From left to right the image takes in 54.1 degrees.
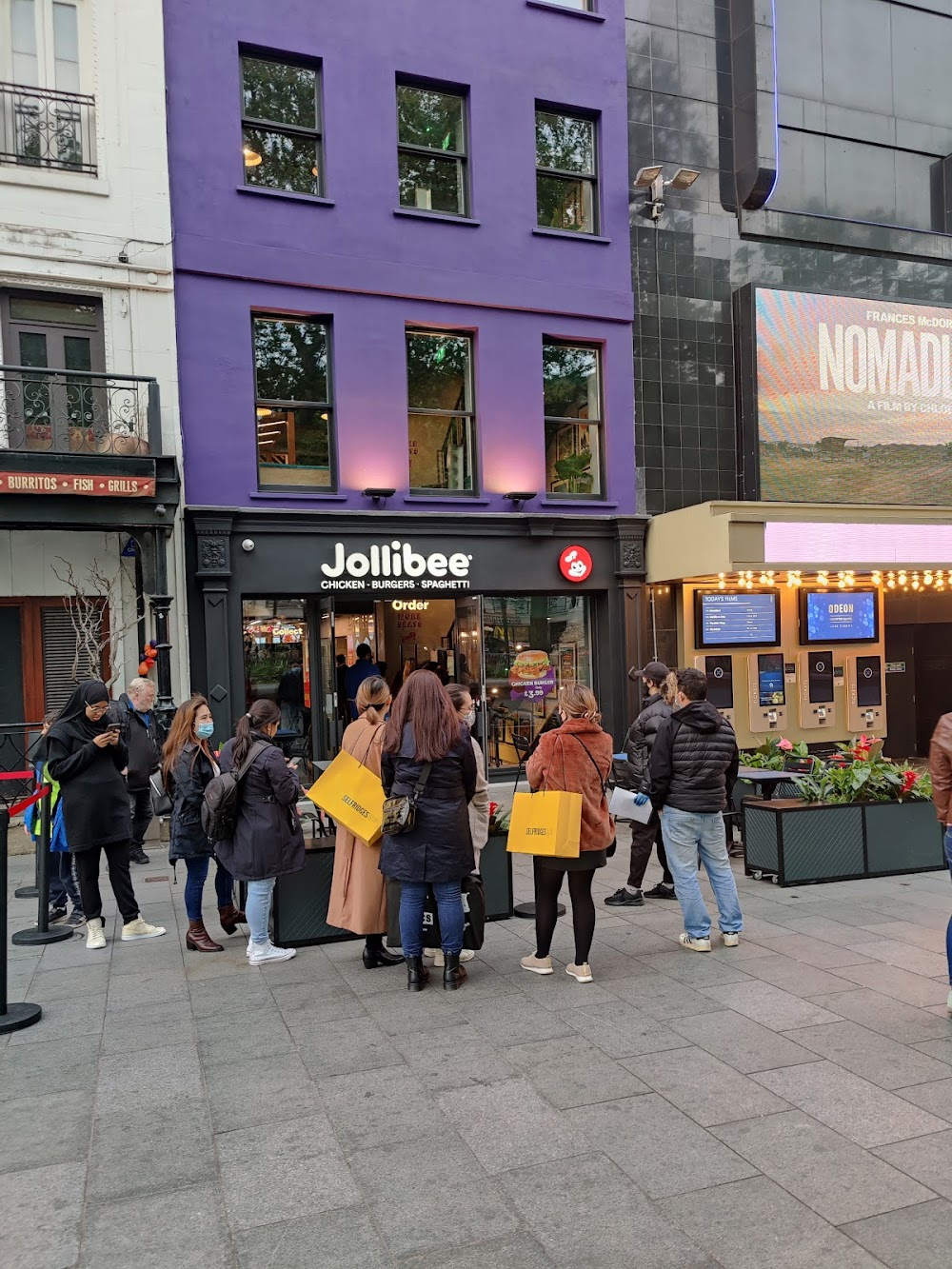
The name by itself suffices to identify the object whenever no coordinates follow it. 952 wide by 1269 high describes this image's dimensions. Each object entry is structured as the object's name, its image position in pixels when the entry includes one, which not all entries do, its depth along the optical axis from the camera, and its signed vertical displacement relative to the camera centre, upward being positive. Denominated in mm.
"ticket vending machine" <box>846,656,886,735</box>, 15281 -1425
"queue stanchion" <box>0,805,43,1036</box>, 5316 -2246
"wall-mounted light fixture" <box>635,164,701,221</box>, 13672 +6402
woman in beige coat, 6223 -1688
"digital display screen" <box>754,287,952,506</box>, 14227 +3305
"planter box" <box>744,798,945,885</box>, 8133 -2064
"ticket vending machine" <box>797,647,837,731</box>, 14938 -1298
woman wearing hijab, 6551 -1129
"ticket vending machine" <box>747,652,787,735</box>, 14539 -1276
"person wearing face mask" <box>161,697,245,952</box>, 6613 -1160
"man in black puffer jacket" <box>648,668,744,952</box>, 6250 -1207
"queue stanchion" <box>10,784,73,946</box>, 6922 -2188
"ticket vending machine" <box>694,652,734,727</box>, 14255 -1054
